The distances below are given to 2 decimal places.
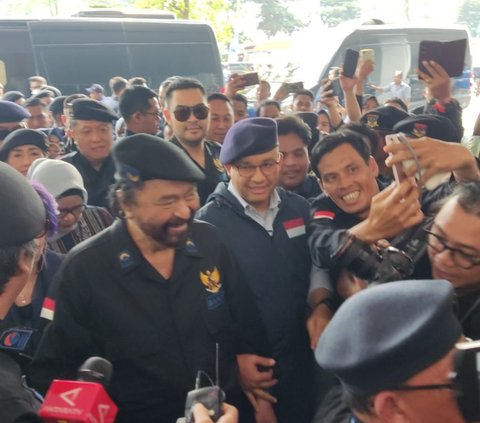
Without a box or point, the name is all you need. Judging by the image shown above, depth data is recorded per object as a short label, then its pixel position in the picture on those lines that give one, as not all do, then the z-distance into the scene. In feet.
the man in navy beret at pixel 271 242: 9.69
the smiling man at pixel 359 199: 7.21
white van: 42.39
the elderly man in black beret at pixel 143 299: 7.64
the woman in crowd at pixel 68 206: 10.41
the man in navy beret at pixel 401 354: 4.61
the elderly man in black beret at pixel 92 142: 14.20
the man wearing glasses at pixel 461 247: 7.09
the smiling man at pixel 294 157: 12.50
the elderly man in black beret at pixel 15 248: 5.32
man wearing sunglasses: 13.83
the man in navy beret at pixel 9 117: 16.36
